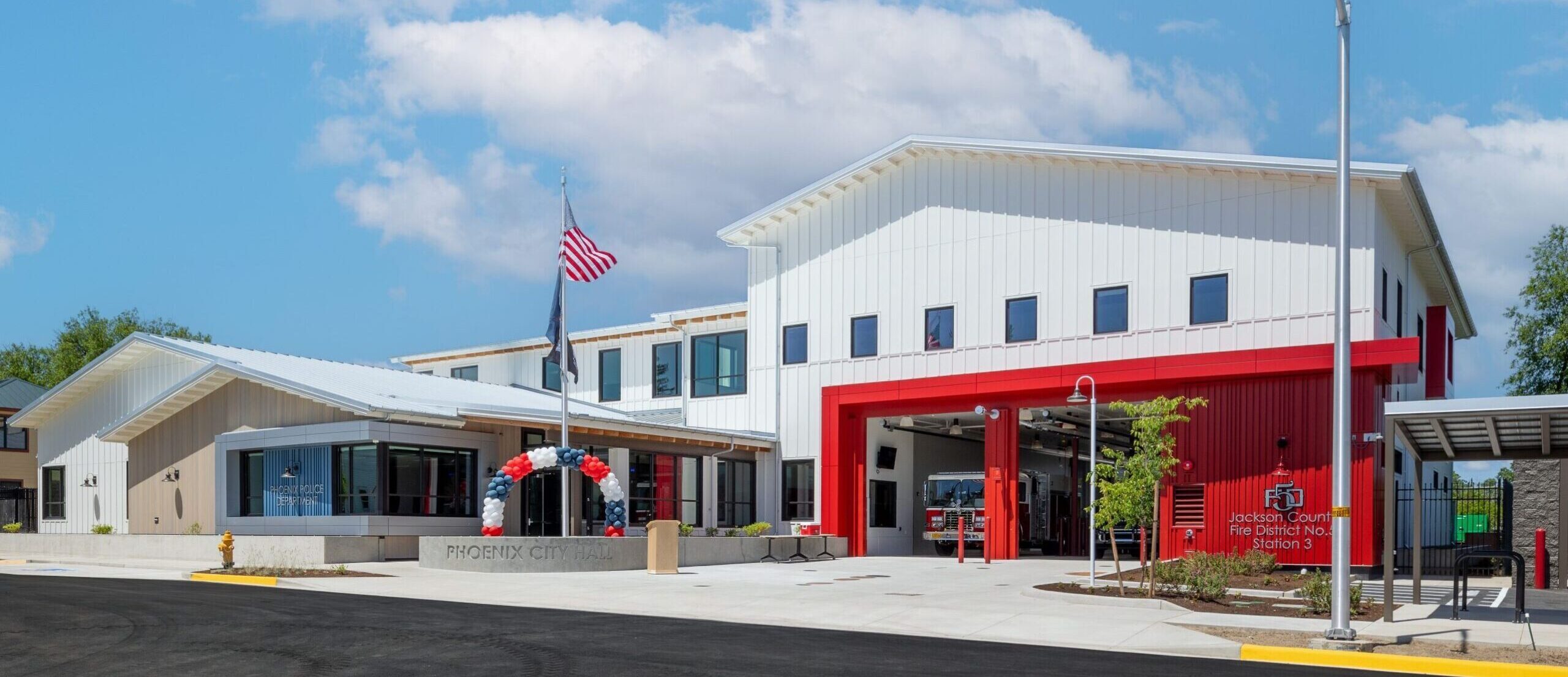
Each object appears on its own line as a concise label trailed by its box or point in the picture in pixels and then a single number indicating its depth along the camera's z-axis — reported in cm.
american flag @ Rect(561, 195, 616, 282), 3281
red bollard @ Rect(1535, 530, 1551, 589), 2719
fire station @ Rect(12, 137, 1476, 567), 3114
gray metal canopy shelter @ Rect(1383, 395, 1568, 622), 1875
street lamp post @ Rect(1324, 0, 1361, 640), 1652
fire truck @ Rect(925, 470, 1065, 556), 3884
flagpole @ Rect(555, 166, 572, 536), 3206
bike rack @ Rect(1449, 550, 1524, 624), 1855
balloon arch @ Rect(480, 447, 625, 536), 3003
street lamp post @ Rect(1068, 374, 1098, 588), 2486
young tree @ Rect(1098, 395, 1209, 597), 2298
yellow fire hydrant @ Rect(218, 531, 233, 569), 2889
